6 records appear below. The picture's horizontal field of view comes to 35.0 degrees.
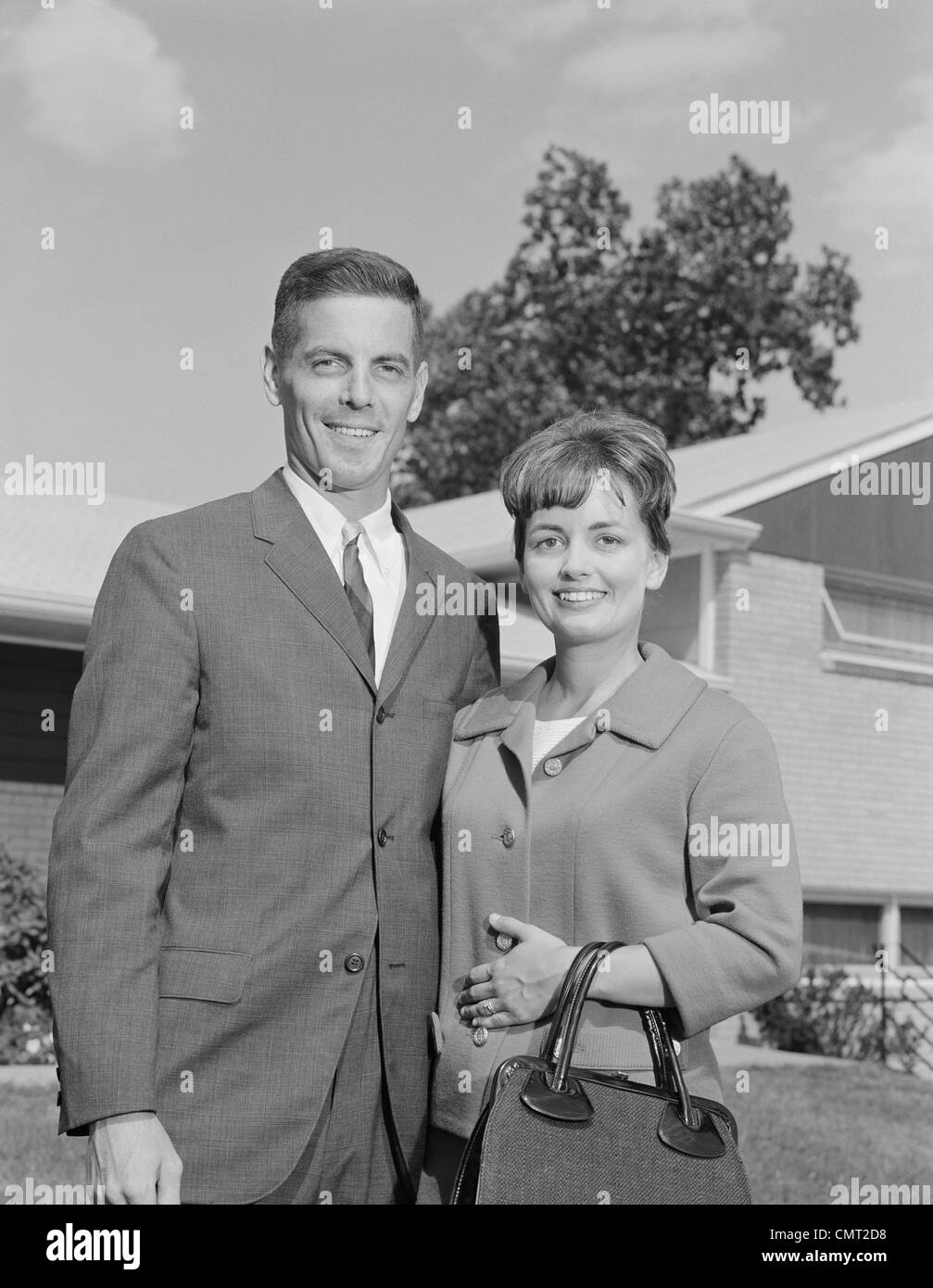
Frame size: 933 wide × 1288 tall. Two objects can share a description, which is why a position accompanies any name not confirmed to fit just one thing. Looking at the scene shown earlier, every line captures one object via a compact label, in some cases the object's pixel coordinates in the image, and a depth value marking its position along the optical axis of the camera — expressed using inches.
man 113.8
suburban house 584.7
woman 109.8
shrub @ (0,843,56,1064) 405.4
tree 1353.3
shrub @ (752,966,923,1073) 502.6
